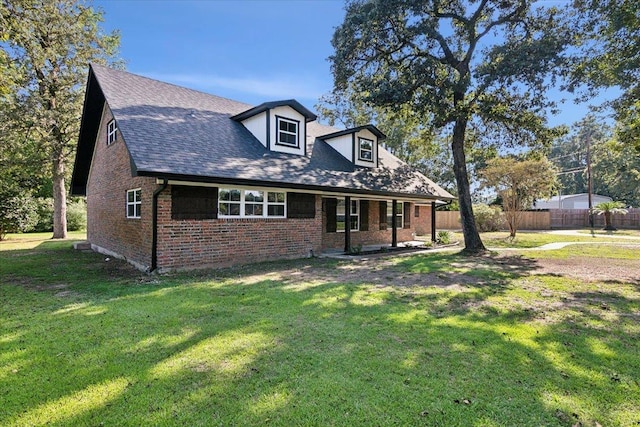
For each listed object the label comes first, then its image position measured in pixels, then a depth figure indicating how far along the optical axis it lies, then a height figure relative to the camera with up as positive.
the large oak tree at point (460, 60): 12.09 +5.92
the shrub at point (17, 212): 21.34 +0.17
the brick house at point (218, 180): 8.73 +1.06
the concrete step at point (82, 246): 14.18 -1.35
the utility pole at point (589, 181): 28.20 +2.83
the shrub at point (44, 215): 23.92 -0.03
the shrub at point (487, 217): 24.67 -0.27
